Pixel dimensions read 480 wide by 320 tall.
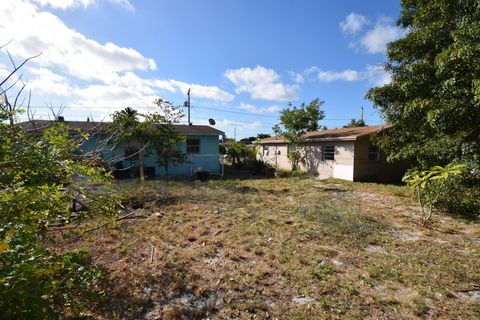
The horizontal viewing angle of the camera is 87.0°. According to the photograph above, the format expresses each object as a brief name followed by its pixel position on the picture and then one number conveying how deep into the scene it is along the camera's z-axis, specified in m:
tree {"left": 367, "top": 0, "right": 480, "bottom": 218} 6.53
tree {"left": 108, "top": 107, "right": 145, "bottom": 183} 11.25
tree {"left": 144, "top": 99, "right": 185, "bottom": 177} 12.02
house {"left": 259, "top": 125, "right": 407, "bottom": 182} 13.19
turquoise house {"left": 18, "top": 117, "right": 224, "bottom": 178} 14.82
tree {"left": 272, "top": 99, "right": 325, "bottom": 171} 16.53
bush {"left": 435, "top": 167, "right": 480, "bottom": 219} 6.94
